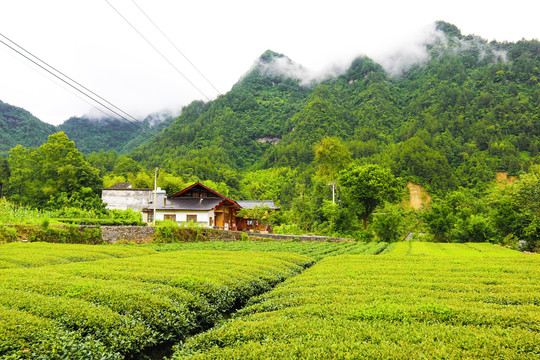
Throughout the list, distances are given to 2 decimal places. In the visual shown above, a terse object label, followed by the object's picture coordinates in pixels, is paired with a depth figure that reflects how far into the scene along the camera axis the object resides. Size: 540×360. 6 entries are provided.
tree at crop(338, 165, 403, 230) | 42.62
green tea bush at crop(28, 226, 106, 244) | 20.40
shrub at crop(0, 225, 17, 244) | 18.27
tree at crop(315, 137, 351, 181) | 59.25
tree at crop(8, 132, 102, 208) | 42.19
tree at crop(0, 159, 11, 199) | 54.41
